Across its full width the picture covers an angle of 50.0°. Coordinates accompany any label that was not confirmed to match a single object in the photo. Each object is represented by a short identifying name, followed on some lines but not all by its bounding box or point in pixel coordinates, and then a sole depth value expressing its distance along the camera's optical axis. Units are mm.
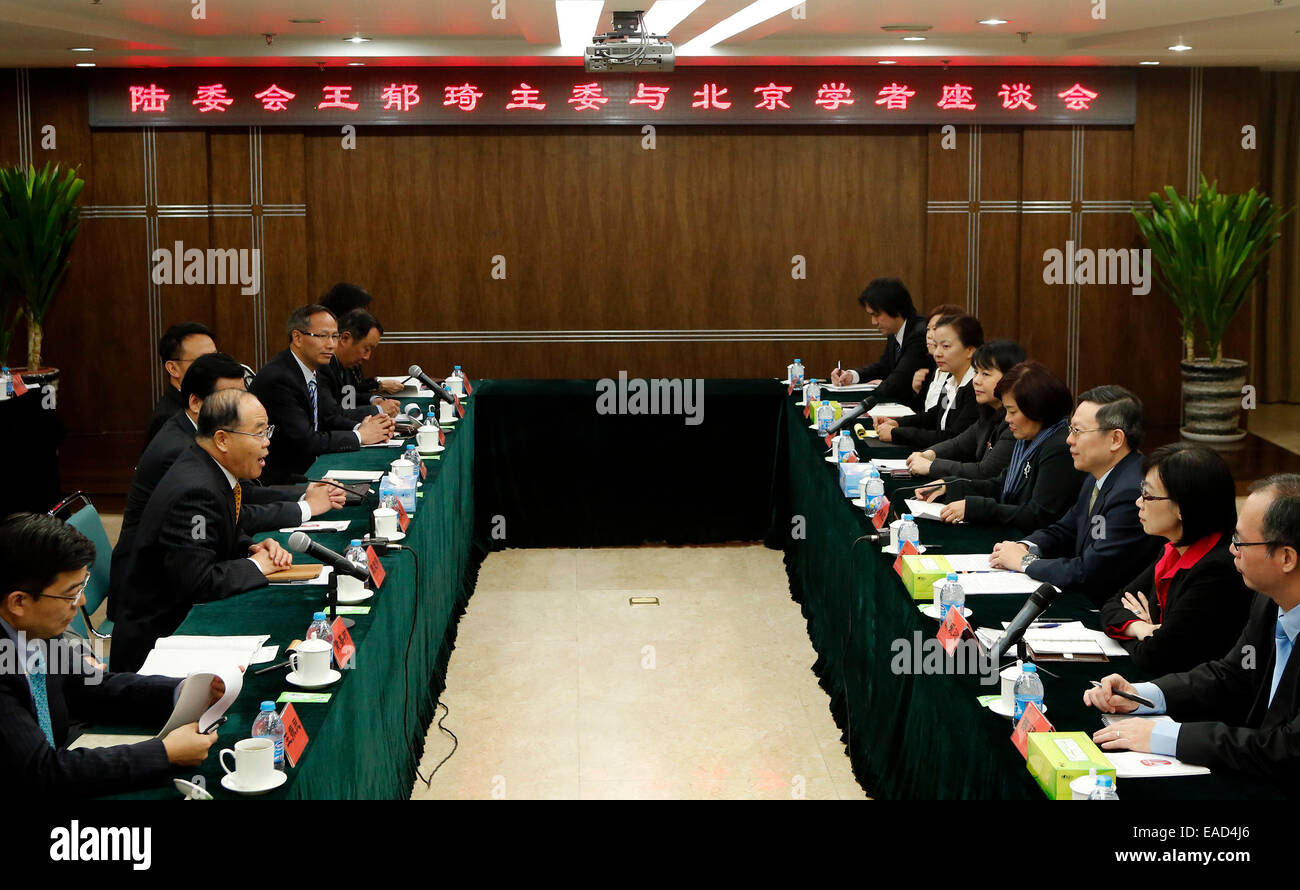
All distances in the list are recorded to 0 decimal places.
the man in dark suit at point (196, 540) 3559
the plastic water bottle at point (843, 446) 5168
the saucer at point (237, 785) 2479
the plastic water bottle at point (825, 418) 5727
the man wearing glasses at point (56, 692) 2410
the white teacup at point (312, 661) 2957
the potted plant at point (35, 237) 7895
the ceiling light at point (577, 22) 6512
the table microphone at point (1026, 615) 2908
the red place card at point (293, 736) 2598
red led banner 8352
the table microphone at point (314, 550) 3295
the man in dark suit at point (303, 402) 5293
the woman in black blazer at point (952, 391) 5277
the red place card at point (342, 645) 3098
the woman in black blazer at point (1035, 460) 4172
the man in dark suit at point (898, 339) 6289
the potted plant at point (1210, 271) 8109
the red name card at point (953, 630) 3182
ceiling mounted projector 6508
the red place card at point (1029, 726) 2664
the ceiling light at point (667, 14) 6270
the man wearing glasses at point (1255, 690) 2539
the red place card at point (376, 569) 3682
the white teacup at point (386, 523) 4164
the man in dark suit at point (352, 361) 6121
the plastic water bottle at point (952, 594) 3451
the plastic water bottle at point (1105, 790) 2430
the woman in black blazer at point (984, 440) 4762
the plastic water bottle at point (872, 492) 4516
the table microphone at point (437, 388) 6078
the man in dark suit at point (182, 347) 4895
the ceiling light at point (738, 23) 6426
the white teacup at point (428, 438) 5473
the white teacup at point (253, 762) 2477
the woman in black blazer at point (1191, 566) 3020
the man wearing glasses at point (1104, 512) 3654
